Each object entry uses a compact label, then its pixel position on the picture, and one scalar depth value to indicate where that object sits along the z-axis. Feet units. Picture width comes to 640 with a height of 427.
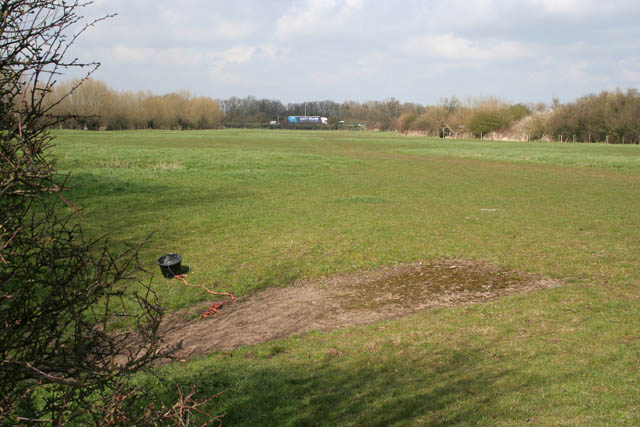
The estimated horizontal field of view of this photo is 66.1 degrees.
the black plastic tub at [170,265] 31.09
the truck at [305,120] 574.64
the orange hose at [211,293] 26.77
